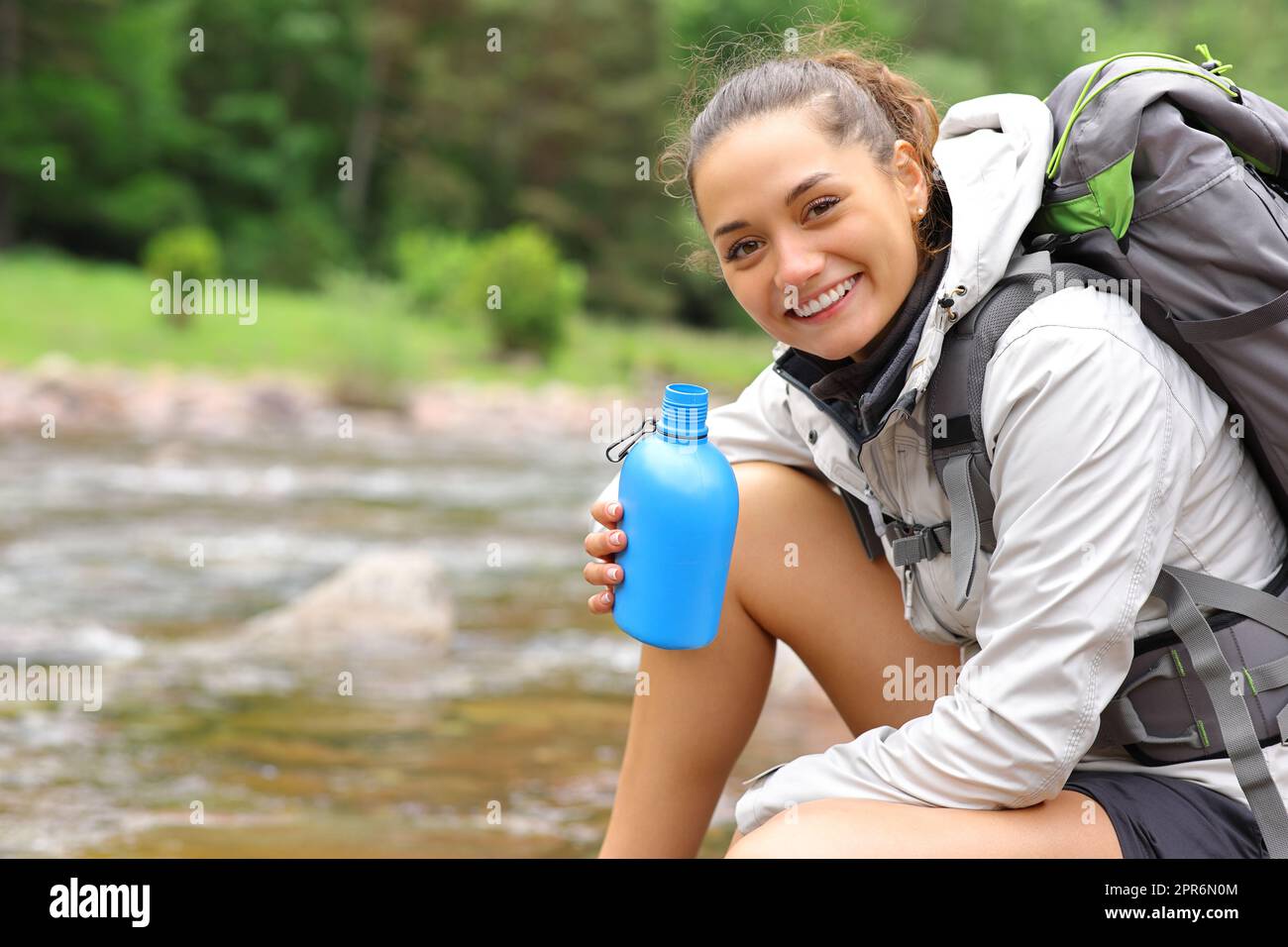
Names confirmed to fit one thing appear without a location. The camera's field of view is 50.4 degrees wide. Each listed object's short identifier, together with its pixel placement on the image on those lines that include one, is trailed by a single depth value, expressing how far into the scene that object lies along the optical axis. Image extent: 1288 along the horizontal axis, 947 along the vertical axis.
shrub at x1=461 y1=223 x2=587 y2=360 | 14.77
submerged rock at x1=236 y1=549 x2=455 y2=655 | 4.50
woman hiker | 1.53
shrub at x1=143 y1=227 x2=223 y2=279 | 15.49
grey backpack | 1.54
